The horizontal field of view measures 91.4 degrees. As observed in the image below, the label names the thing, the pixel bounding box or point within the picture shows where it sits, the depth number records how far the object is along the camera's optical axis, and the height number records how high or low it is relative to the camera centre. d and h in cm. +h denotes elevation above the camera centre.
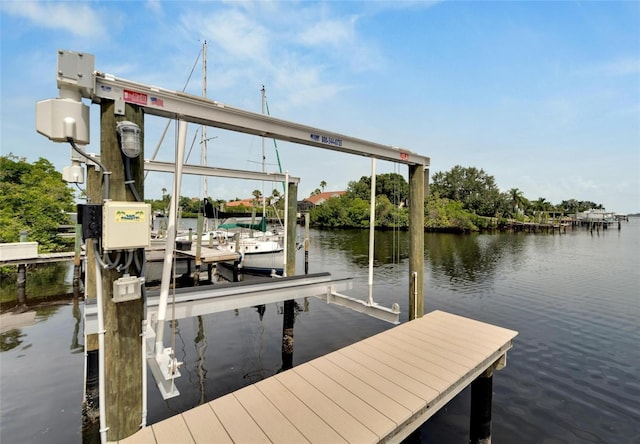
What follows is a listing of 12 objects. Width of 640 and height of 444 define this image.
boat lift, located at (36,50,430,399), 273 +119
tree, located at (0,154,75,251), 1739 +20
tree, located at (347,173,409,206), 7450 +818
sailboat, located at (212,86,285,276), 1823 -194
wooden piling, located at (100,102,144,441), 298 -114
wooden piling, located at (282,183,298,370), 843 -145
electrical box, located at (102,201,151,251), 288 -6
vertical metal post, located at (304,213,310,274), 1818 -172
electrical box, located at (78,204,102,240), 291 -1
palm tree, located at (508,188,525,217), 7931 +599
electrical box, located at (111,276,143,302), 289 -66
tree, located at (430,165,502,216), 7406 +802
